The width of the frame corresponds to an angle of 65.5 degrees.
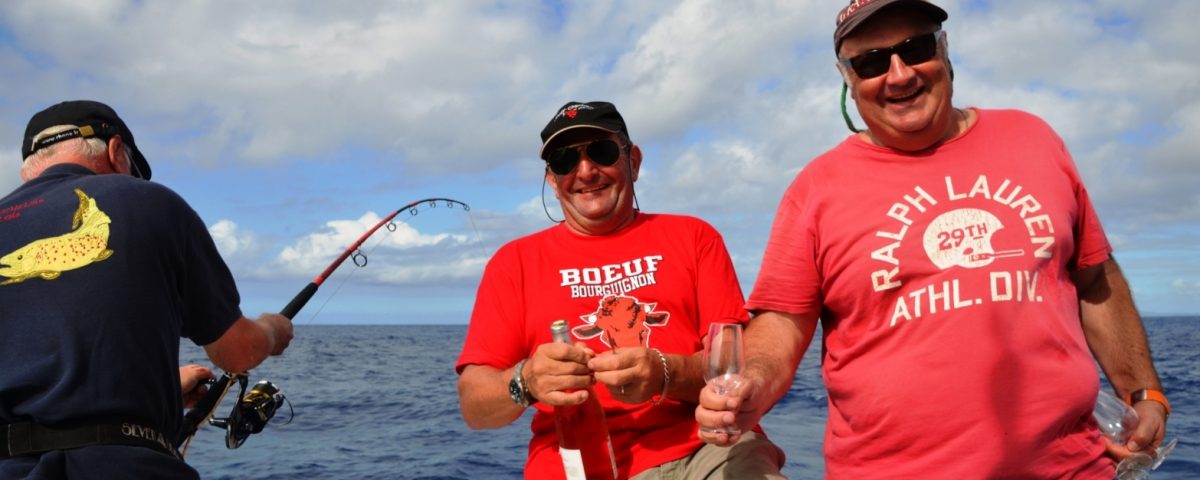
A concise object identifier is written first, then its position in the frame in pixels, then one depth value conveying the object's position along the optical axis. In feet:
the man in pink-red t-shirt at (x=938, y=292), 8.44
